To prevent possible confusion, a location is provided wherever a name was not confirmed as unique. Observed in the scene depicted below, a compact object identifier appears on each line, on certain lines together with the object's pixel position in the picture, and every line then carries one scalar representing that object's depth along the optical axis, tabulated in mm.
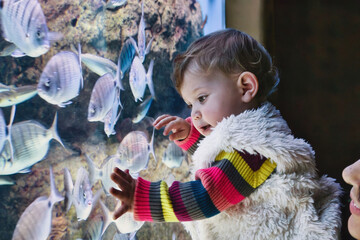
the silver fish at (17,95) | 851
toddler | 974
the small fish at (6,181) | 838
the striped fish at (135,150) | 1287
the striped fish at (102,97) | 1124
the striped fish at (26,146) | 849
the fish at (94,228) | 1096
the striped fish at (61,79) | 945
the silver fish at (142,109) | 1372
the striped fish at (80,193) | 1024
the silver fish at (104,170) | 1132
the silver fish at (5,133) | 844
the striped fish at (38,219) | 882
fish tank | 870
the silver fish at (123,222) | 1185
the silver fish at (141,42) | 1396
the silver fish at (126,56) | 1273
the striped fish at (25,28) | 841
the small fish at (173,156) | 1553
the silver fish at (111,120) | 1192
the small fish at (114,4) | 1219
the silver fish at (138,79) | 1340
